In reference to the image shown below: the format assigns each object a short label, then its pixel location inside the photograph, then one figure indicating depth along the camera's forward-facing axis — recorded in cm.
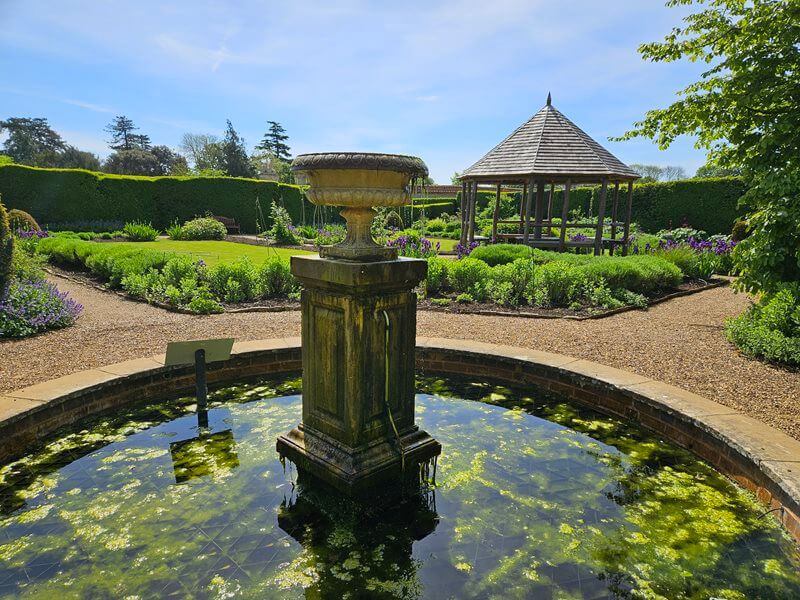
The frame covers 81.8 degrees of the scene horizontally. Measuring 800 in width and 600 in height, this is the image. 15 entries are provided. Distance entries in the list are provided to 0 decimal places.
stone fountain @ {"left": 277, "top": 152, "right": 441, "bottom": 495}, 238
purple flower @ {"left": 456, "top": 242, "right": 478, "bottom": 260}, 1039
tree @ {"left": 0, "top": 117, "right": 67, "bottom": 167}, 4634
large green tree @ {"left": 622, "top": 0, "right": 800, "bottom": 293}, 485
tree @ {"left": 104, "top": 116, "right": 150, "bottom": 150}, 5941
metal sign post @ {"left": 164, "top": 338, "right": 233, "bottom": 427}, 342
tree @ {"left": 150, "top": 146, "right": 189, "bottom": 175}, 4794
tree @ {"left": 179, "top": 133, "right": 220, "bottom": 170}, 4528
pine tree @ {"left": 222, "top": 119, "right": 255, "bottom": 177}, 4131
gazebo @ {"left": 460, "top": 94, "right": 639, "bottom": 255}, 1117
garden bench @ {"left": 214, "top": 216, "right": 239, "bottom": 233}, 2090
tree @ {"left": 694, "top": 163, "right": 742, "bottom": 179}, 4078
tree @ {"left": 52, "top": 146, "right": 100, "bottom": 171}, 4344
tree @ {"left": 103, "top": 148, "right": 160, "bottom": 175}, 4506
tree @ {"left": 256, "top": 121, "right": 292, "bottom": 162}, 5322
